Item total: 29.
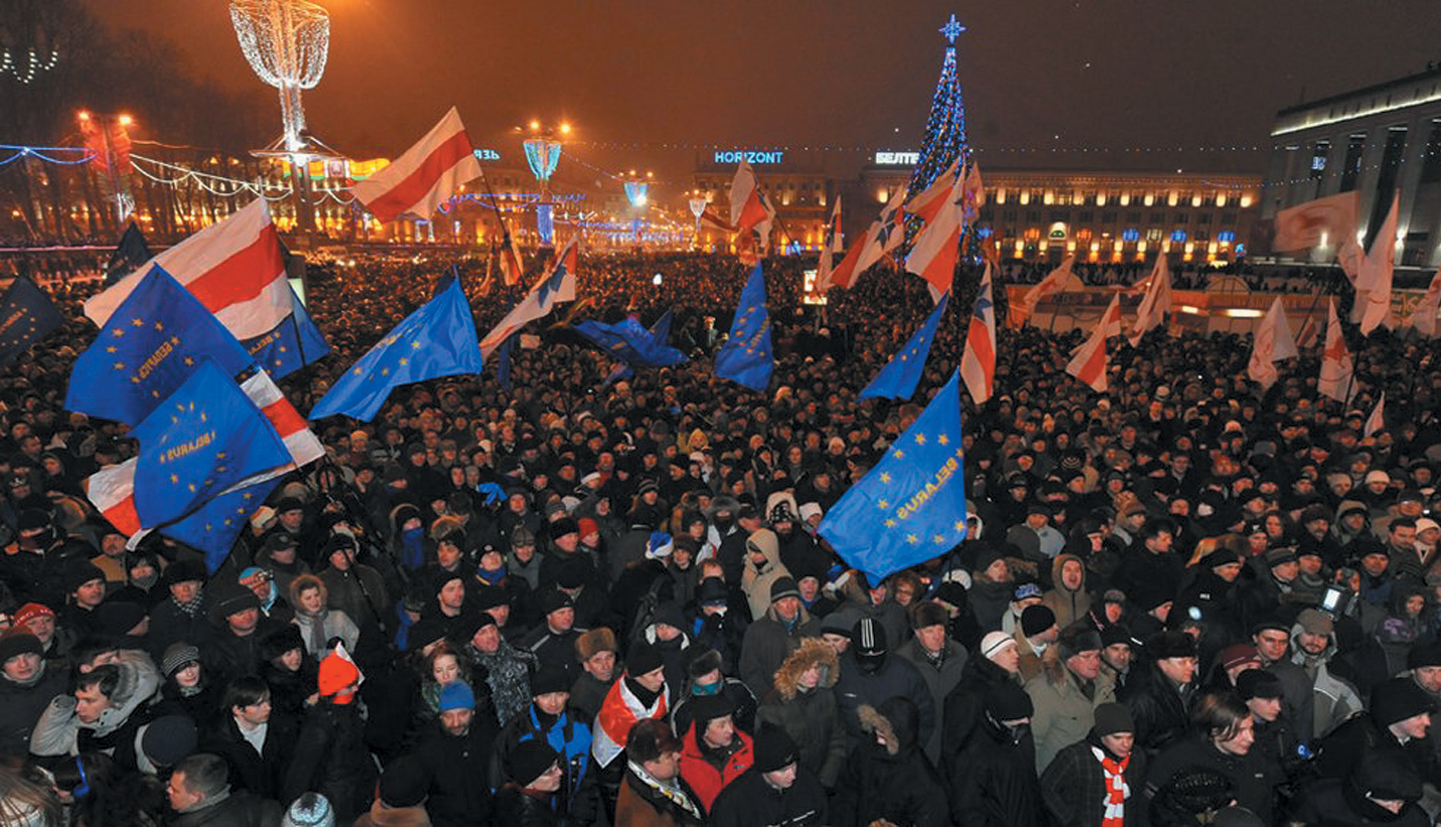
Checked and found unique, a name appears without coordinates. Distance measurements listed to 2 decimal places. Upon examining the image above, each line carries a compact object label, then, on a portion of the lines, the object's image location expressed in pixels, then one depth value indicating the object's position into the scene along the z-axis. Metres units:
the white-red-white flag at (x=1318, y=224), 11.66
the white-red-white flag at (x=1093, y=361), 11.34
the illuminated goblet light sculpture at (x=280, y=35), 40.31
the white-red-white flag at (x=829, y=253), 17.72
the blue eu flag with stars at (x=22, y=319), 11.39
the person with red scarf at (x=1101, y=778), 3.48
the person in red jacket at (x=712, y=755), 3.42
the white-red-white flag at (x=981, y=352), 9.05
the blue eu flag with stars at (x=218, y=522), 5.01
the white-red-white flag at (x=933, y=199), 13.15
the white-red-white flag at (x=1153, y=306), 14.34
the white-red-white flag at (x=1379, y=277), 11.84
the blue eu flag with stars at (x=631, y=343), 12.29
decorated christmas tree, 36.00
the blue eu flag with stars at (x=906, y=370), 9.10
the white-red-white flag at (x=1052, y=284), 17.38
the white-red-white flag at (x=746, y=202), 17.56
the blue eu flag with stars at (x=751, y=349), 11.67
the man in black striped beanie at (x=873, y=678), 4.03
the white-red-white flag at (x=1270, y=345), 12.55
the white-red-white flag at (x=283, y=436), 5.09
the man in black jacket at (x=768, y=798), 3.17
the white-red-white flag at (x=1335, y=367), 11.52
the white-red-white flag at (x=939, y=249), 11.16
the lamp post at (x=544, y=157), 41.47
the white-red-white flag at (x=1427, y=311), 13.96
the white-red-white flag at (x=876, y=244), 14.45
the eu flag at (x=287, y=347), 8.20
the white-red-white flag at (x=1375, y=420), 10.23
